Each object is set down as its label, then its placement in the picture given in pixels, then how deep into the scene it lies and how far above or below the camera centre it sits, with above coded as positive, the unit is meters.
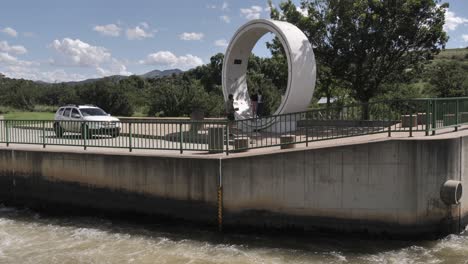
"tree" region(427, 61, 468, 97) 43.72 +3.18
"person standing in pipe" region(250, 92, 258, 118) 20.59 +0.37
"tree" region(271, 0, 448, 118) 19.53 +3.30
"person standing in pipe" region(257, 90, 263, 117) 20.58 +0.23
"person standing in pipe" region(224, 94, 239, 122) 19.58 +0.14
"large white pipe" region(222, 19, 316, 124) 17.83 +2.24
